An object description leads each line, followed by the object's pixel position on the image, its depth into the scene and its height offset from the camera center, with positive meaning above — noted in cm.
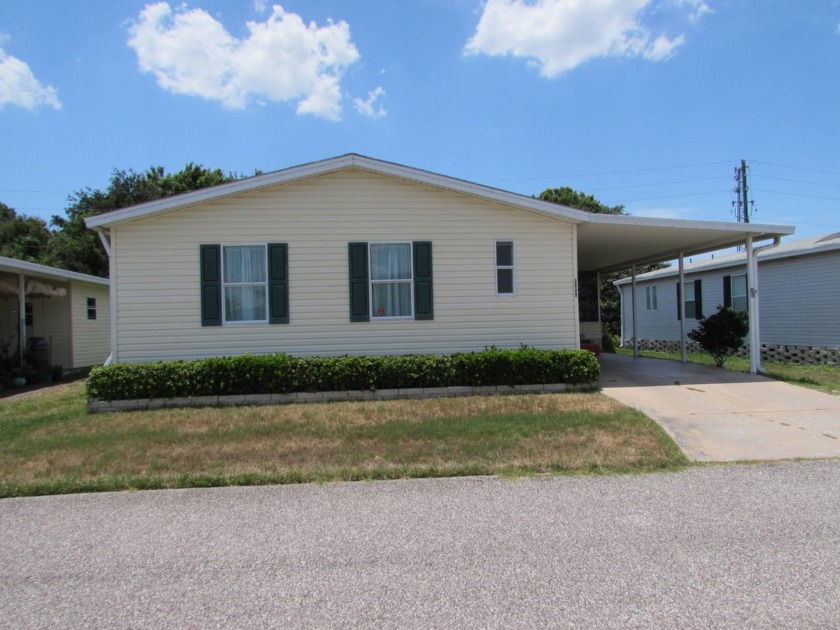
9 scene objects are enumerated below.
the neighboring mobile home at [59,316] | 1424 +29
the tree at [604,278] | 3084 +223
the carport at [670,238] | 1063 +167
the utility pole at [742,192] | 3541 +808
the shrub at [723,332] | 1319 -52
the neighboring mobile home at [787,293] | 1445 +51
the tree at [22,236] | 3294 +608
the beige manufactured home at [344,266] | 1009 +103
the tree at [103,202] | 2741 +657
